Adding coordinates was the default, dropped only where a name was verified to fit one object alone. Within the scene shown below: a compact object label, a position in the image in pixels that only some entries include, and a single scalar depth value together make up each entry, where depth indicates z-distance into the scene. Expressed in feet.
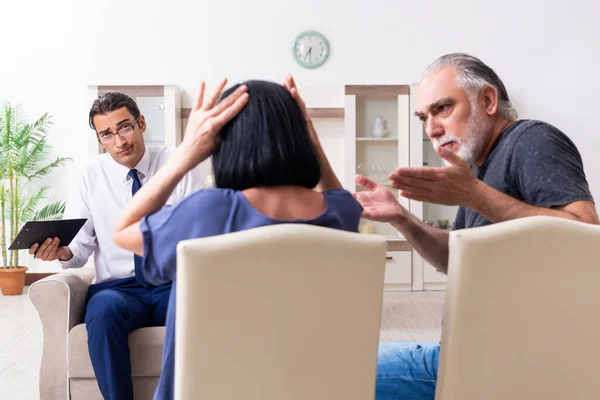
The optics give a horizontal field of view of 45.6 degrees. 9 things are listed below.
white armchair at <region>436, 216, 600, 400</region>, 4.24
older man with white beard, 5.30
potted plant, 19.86
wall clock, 20.95
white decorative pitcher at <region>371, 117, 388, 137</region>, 20.59
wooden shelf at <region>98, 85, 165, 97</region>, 19.60
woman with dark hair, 4.25
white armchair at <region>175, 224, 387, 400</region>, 3.89
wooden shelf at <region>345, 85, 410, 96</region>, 20.29
